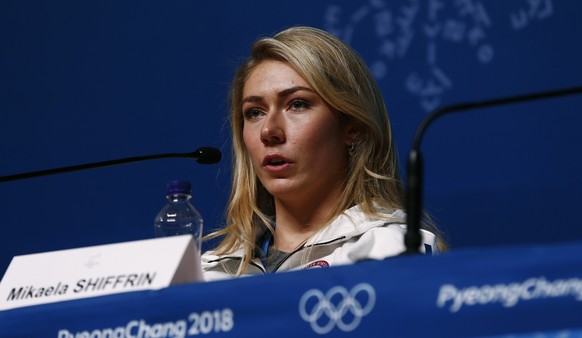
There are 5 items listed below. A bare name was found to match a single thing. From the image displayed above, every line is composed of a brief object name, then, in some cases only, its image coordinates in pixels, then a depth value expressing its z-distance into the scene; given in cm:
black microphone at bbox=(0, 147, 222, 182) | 553
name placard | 522
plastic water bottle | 566
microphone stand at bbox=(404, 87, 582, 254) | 514
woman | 568
